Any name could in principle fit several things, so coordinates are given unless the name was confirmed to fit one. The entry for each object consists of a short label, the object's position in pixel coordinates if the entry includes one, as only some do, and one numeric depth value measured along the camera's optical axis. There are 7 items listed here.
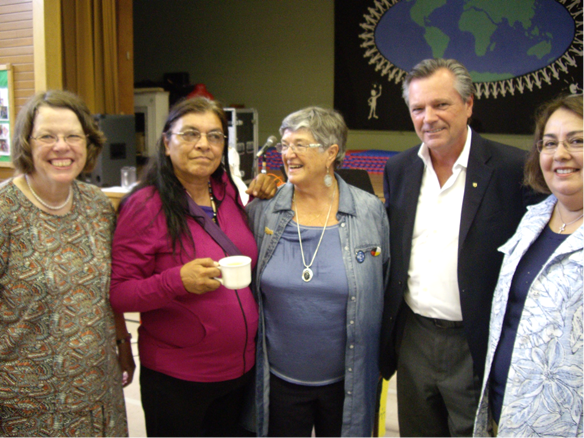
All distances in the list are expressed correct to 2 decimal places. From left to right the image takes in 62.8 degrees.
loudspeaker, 4.15
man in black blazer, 1.74
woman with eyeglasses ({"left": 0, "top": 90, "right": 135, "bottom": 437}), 1.47
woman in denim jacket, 1.76
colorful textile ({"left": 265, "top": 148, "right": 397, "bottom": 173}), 5.63
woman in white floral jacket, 1.32
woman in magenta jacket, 1.61
